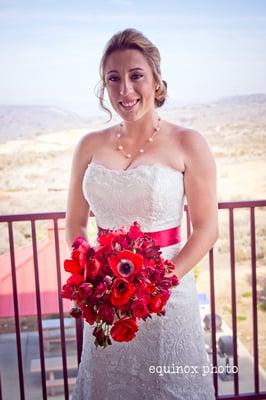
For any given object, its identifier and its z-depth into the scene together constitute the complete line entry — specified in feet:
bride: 4.65
